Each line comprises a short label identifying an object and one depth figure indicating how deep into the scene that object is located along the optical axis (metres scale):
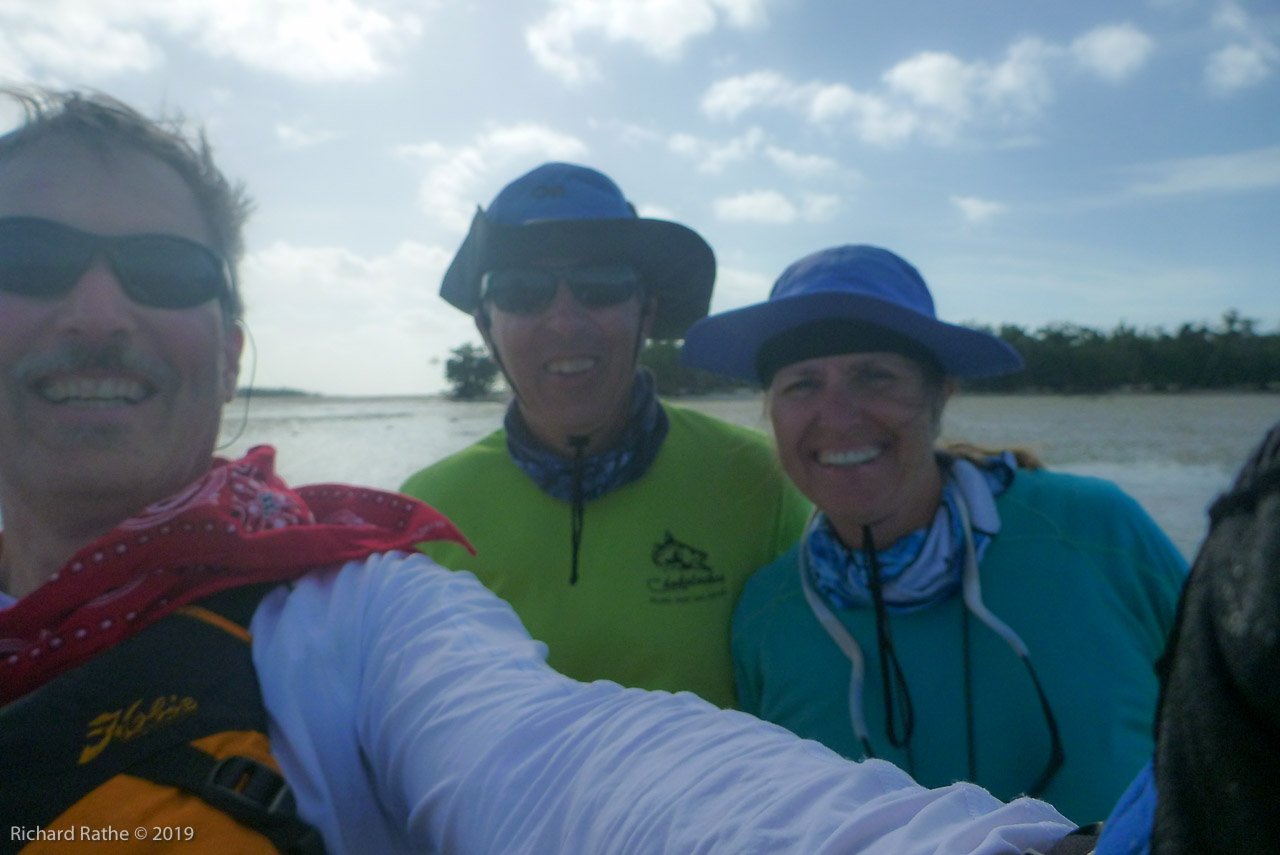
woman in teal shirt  0.71
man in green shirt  0.82
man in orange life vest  0.41
